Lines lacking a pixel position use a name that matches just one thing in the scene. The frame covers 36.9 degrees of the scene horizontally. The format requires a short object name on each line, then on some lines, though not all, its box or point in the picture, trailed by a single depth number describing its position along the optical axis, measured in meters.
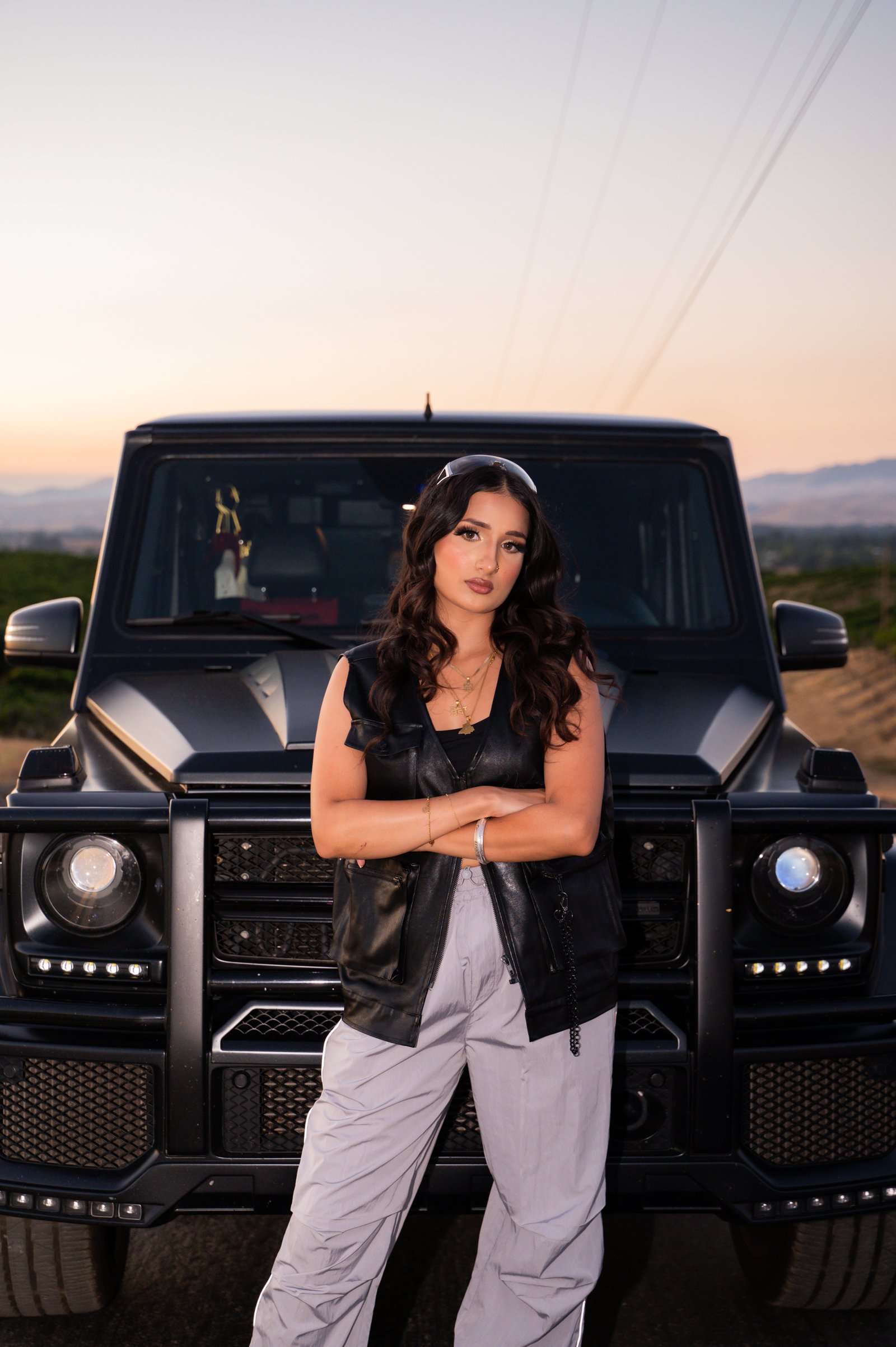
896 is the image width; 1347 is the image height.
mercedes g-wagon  2.67
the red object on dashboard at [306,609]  3.78
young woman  2.27
